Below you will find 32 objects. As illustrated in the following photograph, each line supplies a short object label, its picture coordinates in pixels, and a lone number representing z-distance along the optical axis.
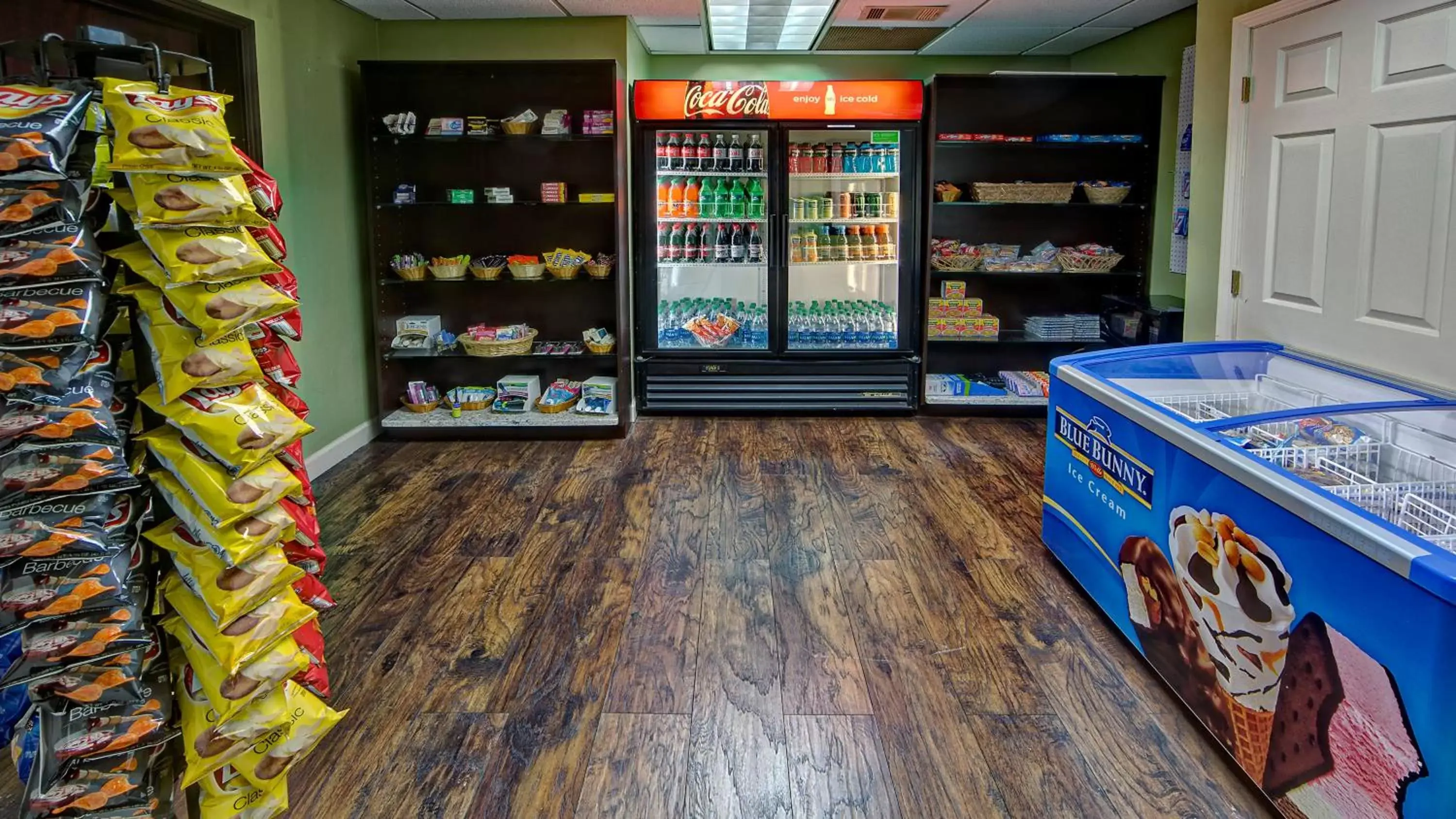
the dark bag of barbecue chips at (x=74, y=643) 1.78
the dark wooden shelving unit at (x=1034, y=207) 6.08
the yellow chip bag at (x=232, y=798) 2.01
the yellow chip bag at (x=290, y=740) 2.04
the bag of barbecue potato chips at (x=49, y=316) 1.69
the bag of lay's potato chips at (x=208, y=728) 1.94
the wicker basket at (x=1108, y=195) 5.90
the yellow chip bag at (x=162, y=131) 1.75
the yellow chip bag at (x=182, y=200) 1.78
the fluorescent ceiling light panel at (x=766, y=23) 5.09
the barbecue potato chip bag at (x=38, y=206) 1.68
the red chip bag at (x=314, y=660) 2.20
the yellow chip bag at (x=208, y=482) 1.85
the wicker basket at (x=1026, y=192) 5.93
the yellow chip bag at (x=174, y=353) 1.83
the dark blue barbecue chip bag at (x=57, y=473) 1.73
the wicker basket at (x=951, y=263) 6.08
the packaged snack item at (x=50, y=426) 1.70
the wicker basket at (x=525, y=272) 5.64
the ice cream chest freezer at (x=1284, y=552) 1.73
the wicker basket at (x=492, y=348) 5.66
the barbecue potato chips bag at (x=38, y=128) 1.64
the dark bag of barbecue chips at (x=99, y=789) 1.82
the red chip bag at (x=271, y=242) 2.07
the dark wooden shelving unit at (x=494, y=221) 5.52
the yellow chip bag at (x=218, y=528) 1.87
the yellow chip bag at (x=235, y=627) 1.88
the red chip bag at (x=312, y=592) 2.20
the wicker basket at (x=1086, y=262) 5.96
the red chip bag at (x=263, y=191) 2.09
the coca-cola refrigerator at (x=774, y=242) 5.82
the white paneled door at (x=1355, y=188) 2.57
